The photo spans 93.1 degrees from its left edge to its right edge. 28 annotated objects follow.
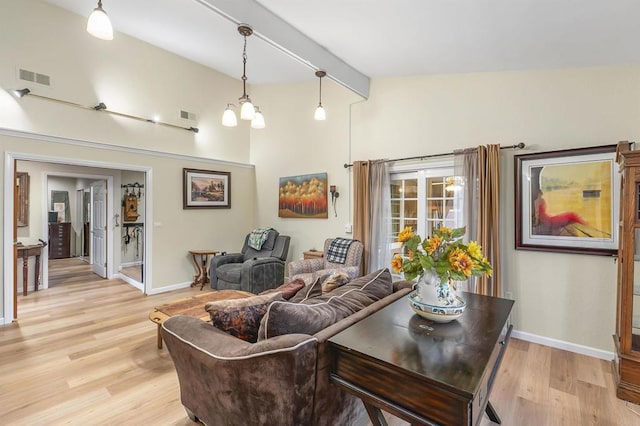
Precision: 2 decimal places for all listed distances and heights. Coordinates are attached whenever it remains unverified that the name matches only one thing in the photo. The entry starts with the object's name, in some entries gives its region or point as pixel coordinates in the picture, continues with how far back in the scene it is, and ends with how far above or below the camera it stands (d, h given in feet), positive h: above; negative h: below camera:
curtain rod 10.87 +2.39
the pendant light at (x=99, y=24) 6.43 +3.98
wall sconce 16.40 +0.87
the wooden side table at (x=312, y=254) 16.25 -2.34
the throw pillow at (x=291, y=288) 7.26 -1.92
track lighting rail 12.39 +4.82
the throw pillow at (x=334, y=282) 7.58 -1.80
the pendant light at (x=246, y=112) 9.13 +3.29
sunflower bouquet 5.16 -0.82
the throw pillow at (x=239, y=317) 5.76 -2.04
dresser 26.09 -2.68
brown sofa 4.67 -2.58
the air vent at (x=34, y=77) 12.47 +5.58
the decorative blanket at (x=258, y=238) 17.88 -1.61
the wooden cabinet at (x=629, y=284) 7.57 -1.85
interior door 19.88 -1.20
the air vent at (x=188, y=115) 17.61 +5.61
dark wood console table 3.63 -2.01
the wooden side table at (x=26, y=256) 15.48 -2.40
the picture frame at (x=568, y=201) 9.45 +0.38
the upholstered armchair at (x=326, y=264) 14.20 -2.56
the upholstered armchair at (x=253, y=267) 15.33 -3.00
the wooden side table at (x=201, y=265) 17.62 -3.27
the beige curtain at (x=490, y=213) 11.08 -0.05
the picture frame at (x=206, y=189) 17.80 +1.31
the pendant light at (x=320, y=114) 12.21 +3.93
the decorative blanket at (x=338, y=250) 14.45 -1.89
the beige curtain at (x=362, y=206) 14.66 +0.25
